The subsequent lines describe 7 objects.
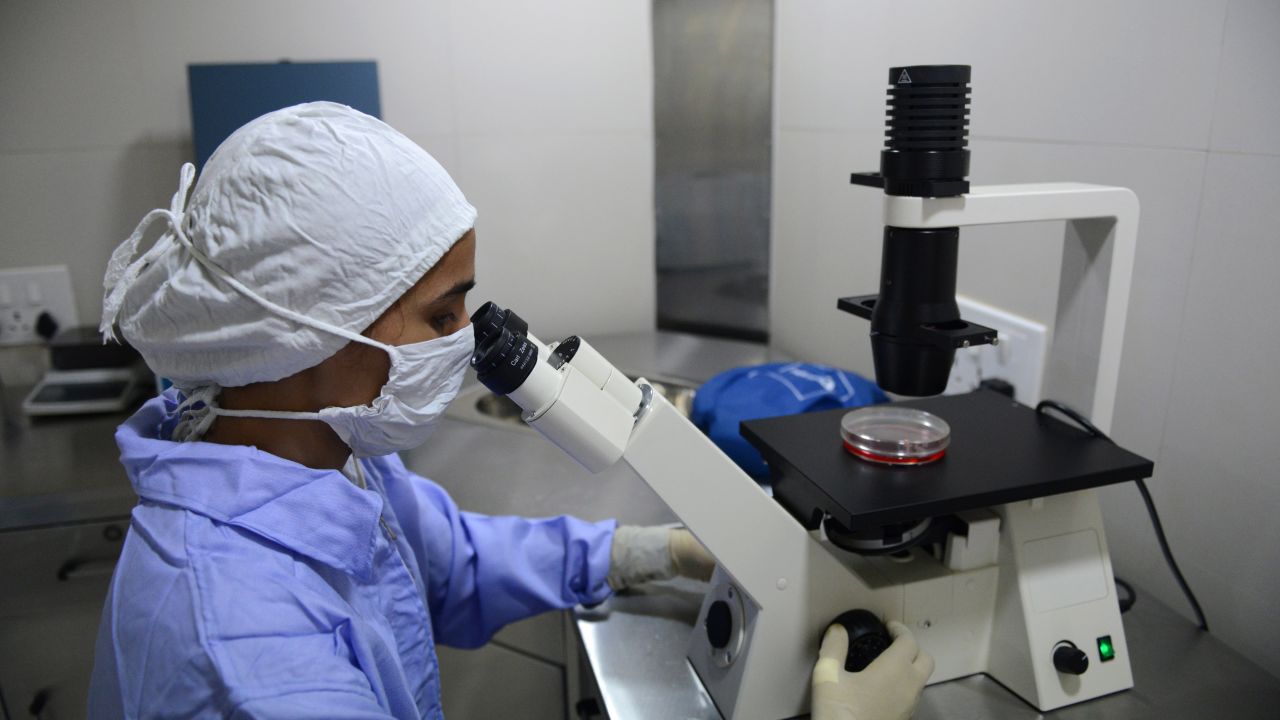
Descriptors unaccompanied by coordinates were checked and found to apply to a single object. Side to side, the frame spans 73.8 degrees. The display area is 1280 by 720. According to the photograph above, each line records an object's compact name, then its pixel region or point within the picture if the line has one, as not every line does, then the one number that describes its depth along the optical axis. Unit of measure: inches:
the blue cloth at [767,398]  57.1
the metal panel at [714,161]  80.3
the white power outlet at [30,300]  73.0
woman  27.5
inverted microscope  31.6
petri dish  36.1
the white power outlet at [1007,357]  48.2
